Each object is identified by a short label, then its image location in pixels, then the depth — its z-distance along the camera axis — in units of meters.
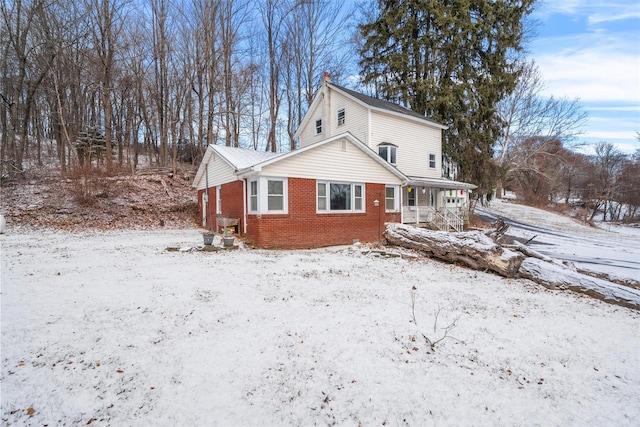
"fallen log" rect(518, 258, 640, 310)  5.72
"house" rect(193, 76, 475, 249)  10.59
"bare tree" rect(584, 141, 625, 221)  38.99
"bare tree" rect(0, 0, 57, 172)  17.81
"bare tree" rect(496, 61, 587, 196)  25.33
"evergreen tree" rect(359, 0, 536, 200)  20.09
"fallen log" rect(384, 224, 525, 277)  7.42
